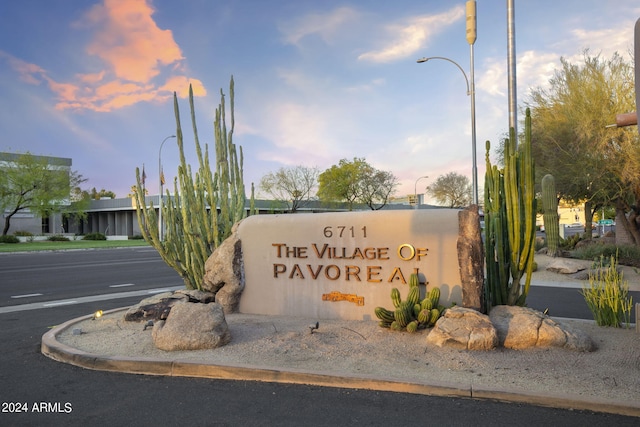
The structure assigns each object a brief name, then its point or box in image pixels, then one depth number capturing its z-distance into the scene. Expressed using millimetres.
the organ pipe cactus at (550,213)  18125
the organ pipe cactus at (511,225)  7246
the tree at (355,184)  54094
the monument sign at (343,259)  7621
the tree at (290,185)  58938
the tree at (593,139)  18375
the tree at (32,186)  48938
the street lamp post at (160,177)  40962
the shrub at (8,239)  45969
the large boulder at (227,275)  8766
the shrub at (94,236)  54500
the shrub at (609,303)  7336
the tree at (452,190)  66438
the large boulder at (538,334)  6164
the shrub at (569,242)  22291
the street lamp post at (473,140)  18506
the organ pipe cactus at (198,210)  9703
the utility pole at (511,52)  10888
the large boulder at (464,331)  6156
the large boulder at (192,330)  6344
